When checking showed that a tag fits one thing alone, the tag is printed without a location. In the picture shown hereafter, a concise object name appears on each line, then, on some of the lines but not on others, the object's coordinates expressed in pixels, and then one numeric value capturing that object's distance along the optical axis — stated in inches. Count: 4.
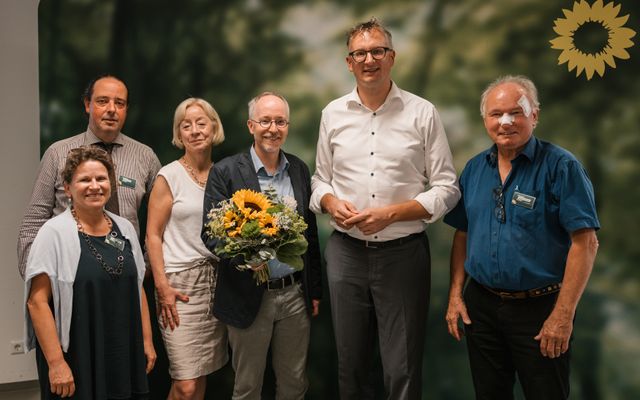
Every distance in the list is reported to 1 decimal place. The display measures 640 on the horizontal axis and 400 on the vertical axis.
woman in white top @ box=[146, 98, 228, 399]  128.3
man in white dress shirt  112.6
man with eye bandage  95.7
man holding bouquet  118.0
